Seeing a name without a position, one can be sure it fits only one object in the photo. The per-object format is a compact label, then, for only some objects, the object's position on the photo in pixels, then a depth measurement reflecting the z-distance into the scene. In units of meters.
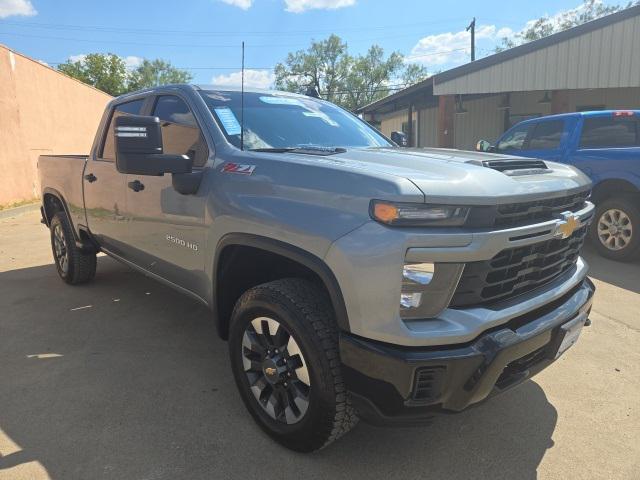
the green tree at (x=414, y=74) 70.56
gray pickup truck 1.98
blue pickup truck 6.09
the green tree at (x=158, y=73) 73.62
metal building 11.91
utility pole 37.16
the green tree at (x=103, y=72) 49.00
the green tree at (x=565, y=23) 54.81
